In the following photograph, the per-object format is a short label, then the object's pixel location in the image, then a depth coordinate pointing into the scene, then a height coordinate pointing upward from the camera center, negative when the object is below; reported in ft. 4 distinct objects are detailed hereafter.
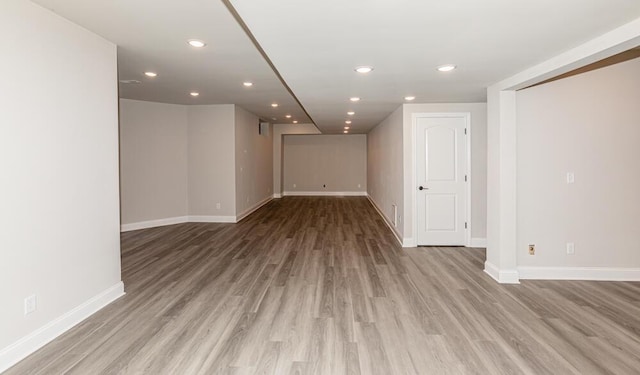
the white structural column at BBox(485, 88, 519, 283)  13.37 -0.20
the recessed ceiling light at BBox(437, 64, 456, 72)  11.48 +3.64
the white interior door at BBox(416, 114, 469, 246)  18.88 +0.12
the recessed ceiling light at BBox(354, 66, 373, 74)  11.59 +3.67
